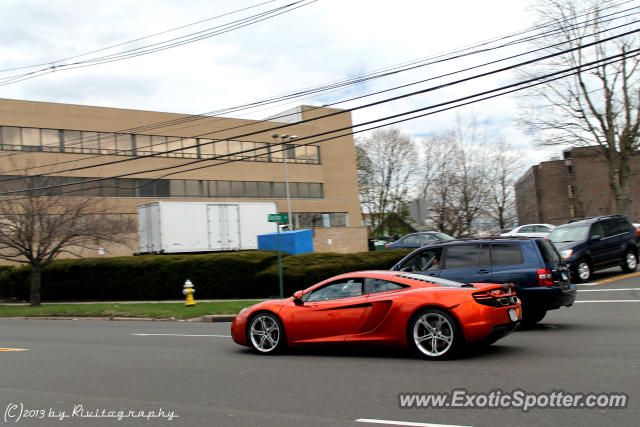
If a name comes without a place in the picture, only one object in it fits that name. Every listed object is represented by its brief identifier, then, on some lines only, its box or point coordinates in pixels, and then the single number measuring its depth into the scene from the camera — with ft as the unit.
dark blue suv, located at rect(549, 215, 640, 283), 60.18
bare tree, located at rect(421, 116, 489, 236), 120.06
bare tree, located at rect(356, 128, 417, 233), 204.95
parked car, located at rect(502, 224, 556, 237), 96.58
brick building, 274.77
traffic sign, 57.31
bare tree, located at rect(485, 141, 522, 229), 138.92
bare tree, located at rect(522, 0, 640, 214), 111.55
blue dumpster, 101.09
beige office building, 146.61
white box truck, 97.66
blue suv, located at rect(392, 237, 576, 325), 33.96
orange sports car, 25.22
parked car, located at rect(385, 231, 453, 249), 91.30
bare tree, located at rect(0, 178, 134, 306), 74.13
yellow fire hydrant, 63.98
